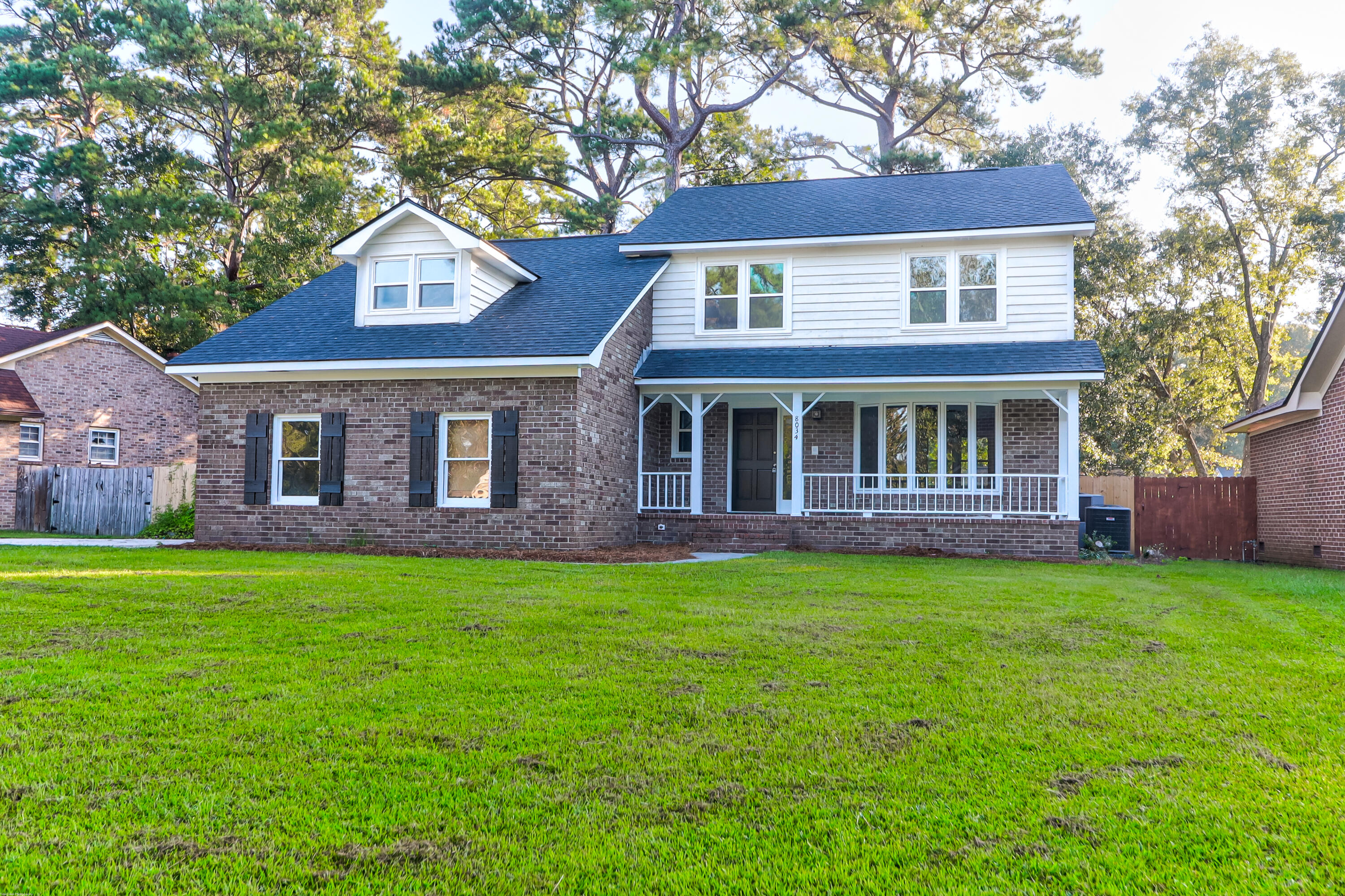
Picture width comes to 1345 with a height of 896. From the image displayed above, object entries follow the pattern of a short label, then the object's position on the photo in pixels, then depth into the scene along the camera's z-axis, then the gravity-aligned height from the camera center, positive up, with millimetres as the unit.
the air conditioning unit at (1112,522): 16078 -585
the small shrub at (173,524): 17438 -928
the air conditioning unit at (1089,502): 16728 -245
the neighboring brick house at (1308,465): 14172 +448
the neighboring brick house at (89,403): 20188 +1724
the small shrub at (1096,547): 15328 -1011
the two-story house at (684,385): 13938 +1586
